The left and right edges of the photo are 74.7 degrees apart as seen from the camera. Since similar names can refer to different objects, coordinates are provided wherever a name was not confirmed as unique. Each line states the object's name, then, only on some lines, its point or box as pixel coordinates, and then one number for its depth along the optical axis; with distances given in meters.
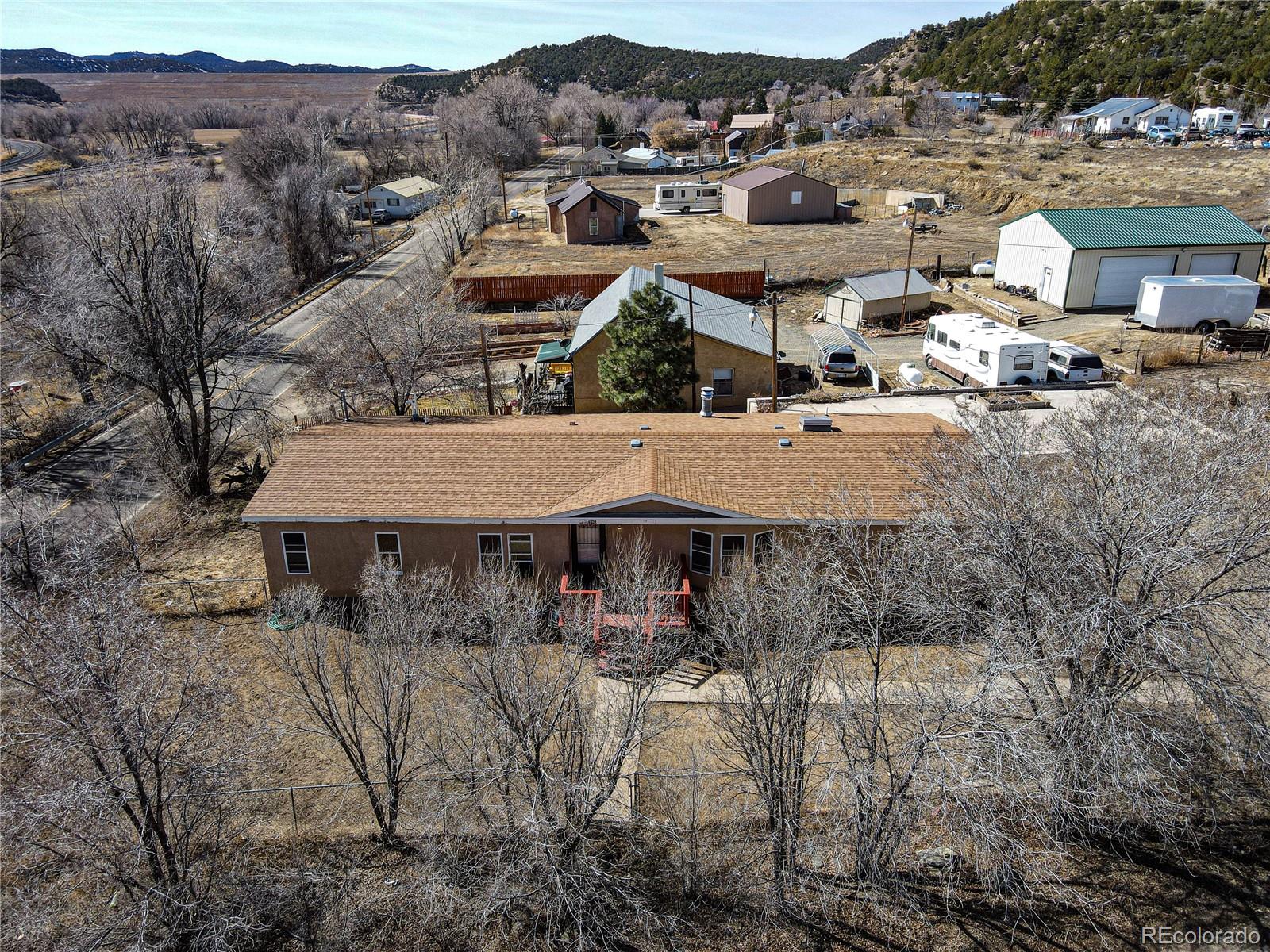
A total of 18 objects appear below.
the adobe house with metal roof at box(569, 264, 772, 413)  32.81
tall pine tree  29.66
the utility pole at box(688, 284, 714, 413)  31.73
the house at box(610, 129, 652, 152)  129.00
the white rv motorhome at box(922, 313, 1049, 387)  33.03
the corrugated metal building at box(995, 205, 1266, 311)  41.34
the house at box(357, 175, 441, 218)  88.12
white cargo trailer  37.69
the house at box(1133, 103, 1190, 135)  92.81
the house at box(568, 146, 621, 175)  113.50
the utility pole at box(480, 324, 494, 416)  29.95
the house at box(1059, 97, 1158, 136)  93.50
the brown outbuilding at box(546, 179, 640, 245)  68.25
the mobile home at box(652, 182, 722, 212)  83.19
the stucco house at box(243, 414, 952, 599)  19.66
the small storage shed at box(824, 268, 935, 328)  42.56
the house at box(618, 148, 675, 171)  113.44
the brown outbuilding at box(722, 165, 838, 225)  74.25
